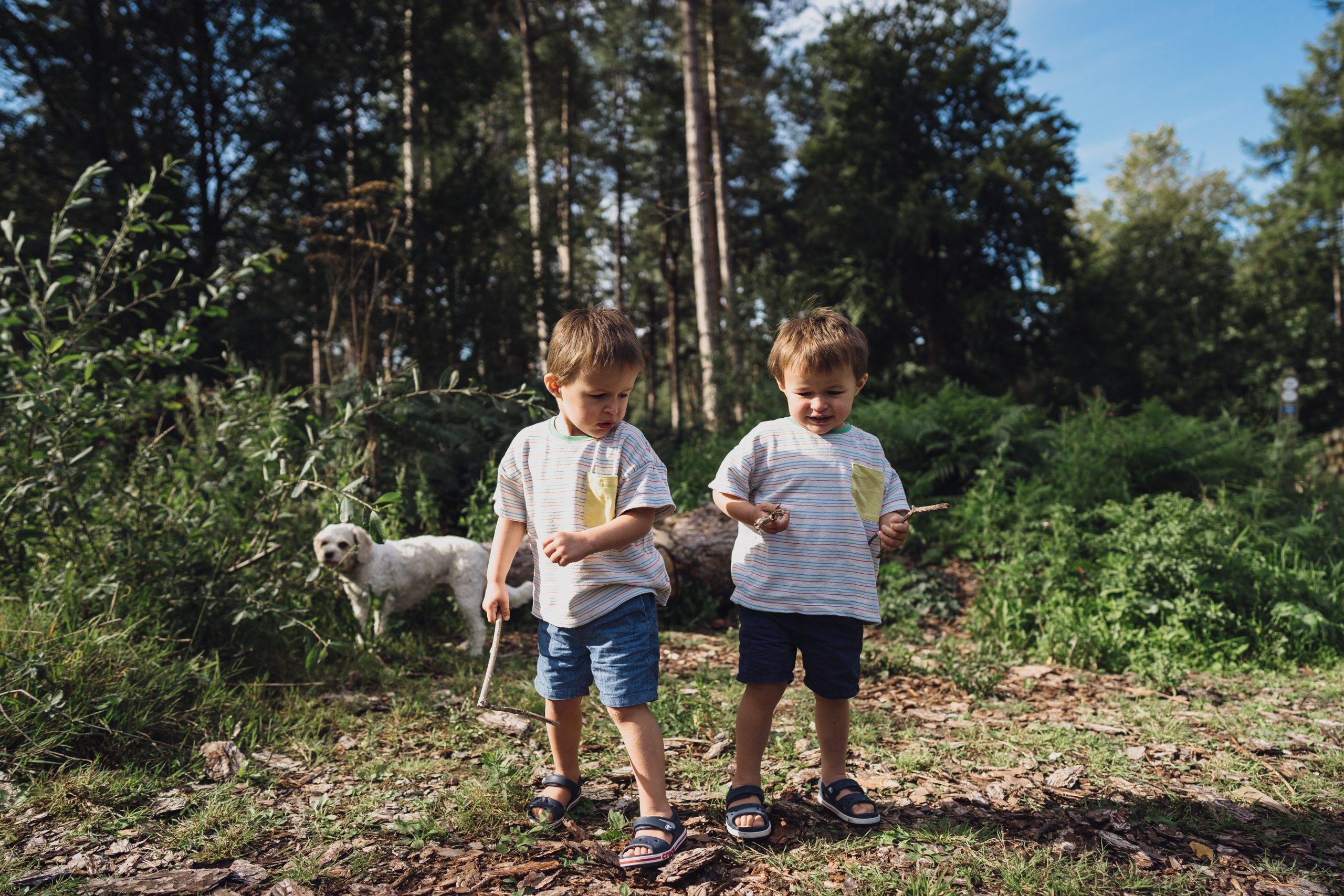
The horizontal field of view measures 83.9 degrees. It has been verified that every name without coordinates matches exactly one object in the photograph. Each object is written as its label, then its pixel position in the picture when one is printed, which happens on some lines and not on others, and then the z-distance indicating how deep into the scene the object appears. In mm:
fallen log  5691
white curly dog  3990
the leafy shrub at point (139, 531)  2979
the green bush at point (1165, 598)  4648
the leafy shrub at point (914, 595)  5578
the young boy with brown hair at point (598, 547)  2287
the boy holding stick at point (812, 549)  2498
